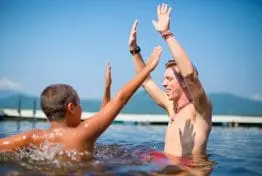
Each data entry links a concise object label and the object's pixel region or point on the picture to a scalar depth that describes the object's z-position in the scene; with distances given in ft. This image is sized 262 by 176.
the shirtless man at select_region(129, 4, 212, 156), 14.17
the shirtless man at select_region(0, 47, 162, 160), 12.57
